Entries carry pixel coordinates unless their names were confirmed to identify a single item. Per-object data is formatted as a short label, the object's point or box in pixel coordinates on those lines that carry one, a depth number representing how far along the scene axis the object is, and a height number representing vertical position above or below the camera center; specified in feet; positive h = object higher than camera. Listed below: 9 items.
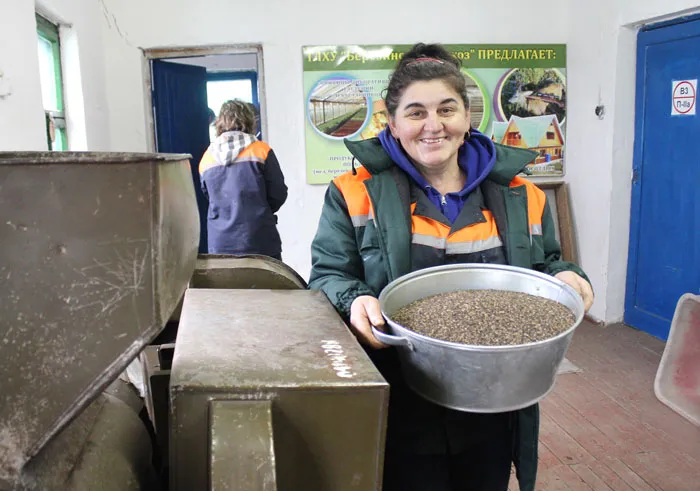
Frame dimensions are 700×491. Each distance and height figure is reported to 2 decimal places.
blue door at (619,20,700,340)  11.17 -0.71
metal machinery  1.81 -0.85
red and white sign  10.99 +0.88
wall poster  13.76 +1.20
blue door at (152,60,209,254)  14.20 +1.02
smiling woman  4.24 -0.63
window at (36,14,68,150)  9.99 +1.27
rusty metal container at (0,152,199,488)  1.77 -0.40
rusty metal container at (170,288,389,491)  2.15 -1.02
